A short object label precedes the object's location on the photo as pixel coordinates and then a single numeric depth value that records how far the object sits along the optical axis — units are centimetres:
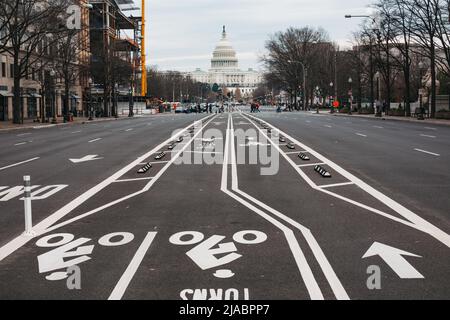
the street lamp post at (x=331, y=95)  11256
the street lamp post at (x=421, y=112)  5646
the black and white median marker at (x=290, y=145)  2425
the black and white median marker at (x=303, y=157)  1986
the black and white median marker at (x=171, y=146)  2473
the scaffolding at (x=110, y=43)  7918
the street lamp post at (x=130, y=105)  9094
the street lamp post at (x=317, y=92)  13769
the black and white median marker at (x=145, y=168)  1681
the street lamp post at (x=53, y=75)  5644
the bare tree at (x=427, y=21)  5344
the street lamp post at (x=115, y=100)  8319
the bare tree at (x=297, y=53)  11806
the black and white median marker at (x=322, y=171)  1552
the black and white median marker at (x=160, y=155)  2069
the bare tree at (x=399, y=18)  5769
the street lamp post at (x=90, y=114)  7061
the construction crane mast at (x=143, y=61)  13238
